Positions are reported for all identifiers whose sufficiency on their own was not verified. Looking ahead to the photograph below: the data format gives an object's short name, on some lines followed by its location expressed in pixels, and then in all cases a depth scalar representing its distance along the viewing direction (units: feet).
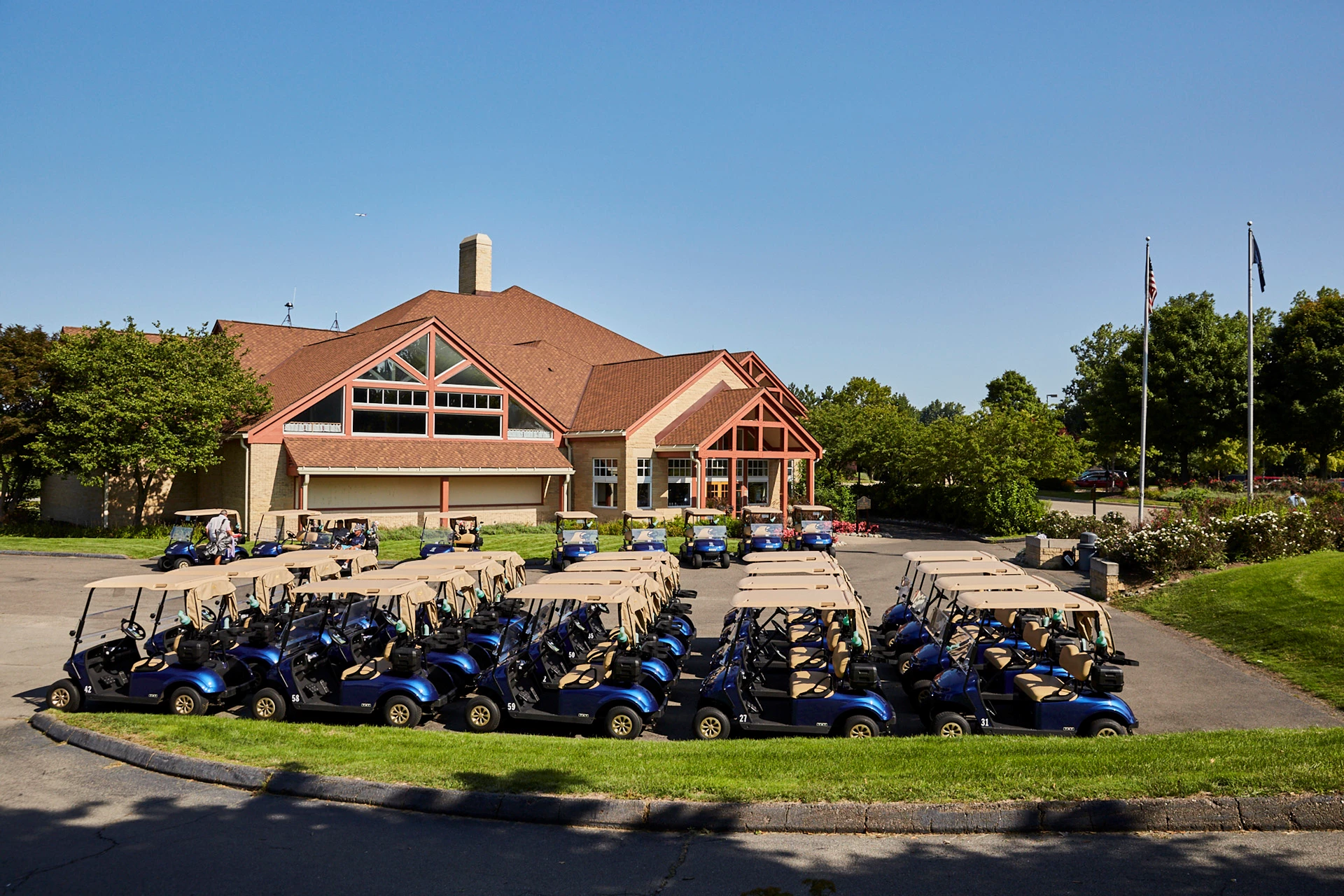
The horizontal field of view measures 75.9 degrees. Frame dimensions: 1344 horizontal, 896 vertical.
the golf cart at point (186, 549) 68.64
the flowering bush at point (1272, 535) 63.93
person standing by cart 68.74
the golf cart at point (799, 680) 29.71
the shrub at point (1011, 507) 101.81
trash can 70.08
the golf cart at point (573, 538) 68.80
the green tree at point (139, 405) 87.86
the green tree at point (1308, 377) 134.72
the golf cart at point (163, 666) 33.01
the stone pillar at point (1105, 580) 60.29
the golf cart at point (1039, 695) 29.35
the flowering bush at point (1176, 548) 62.75
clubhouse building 96.43
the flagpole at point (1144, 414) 89.93
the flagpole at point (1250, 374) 87.61
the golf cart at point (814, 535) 76.74
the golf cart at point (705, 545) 73.31
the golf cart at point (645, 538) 68.39
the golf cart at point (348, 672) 32.50
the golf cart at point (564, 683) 30.99
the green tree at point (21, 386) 93.50
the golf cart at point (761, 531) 76.95
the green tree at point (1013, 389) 252.83
